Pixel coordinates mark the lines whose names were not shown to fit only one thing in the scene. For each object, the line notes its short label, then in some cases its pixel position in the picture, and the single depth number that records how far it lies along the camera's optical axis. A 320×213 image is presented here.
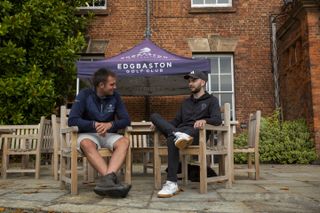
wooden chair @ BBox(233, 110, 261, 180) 5.44
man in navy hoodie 4.00
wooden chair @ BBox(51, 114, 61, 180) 5.51
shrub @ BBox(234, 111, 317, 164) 9.21
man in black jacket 4.09
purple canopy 8.06
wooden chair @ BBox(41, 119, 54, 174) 6.54
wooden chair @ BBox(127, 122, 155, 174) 4.98
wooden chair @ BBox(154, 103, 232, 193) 4.24
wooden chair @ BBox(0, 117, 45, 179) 6.19
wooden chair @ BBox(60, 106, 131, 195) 4.12
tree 8.61
